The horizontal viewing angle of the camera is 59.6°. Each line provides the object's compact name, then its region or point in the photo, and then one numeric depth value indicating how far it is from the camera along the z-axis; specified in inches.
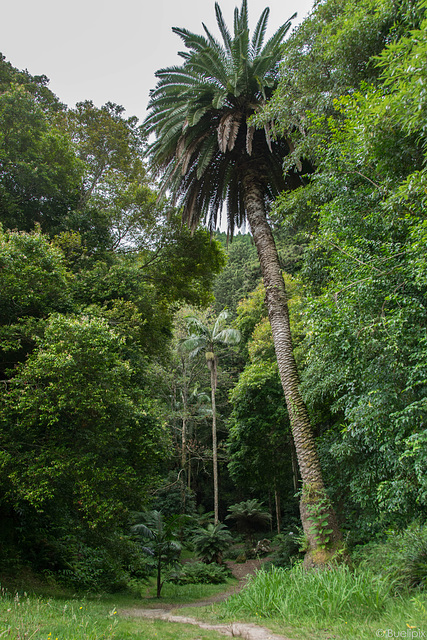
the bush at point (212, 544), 610.5
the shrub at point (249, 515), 845.8
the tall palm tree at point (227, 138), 362.3
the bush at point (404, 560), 187.6
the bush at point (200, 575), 528.7
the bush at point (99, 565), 346.9
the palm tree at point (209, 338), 780.0
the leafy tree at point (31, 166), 432.5
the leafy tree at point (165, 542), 452.4
